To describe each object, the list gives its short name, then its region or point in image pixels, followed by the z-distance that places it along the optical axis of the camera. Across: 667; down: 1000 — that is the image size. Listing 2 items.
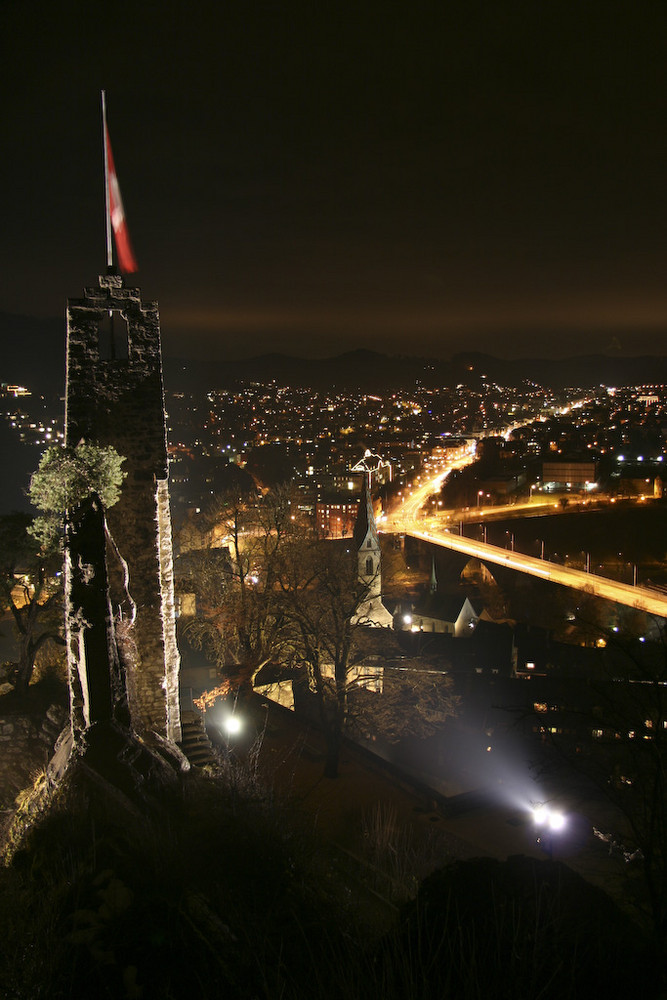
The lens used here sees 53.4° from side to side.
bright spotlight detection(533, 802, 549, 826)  10.82
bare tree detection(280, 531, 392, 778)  15.77
